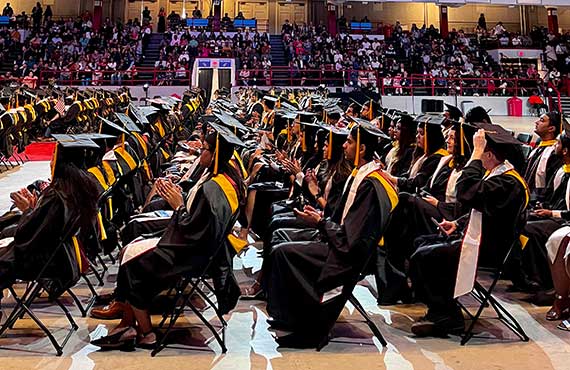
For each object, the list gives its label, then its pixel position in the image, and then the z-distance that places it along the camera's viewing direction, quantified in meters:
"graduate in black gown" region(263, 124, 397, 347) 3.64
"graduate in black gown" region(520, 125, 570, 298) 4.63
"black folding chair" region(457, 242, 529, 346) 3.77
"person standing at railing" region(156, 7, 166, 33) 28.10
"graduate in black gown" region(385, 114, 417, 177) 5.67
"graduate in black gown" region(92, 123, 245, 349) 3.55
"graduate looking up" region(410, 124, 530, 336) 3.73
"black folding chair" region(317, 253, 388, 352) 3.71
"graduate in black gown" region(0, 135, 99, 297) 3.59
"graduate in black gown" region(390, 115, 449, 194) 5.11
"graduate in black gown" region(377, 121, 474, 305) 4.57
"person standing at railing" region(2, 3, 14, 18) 27.73
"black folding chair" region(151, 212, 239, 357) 3.59
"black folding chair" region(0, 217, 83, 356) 3.59
